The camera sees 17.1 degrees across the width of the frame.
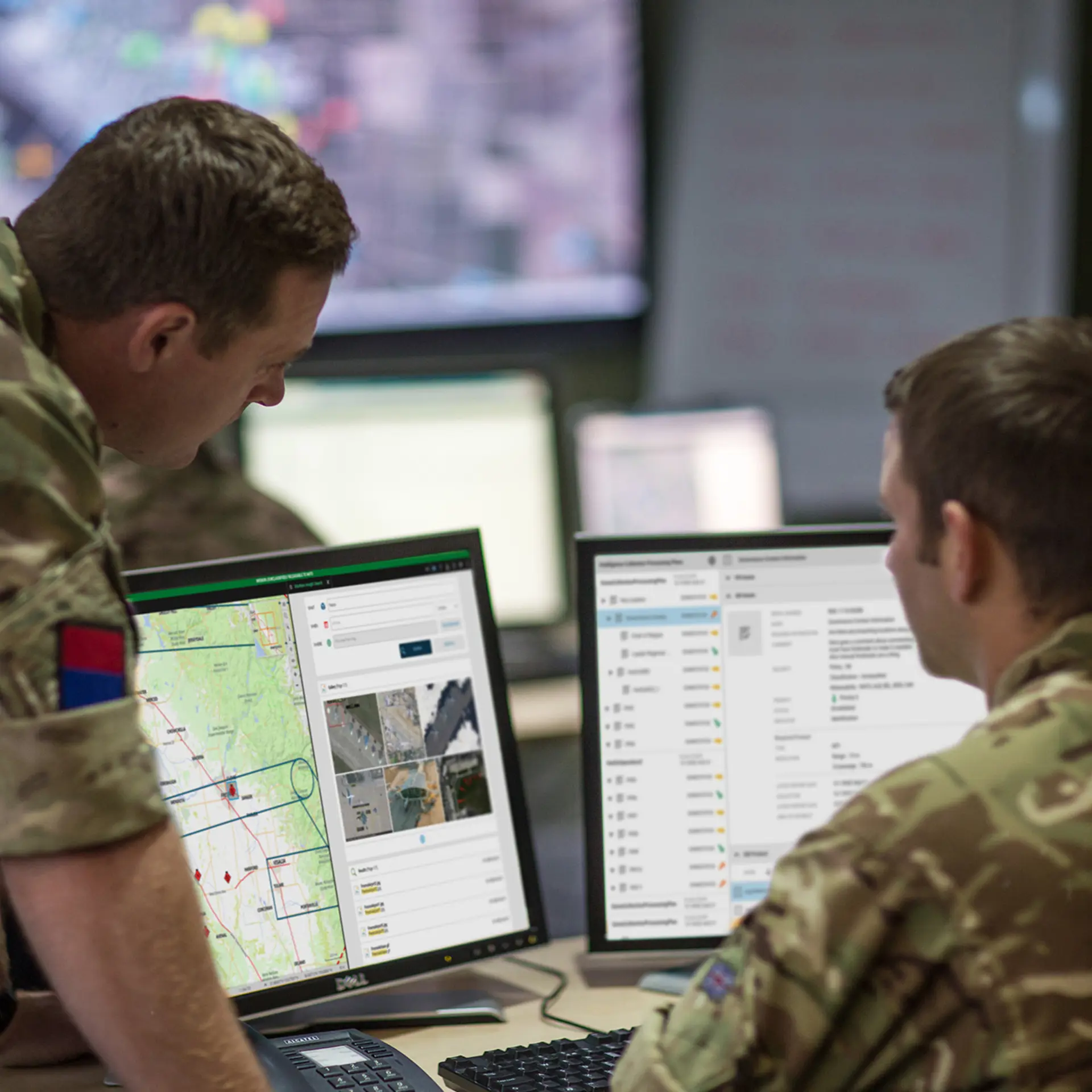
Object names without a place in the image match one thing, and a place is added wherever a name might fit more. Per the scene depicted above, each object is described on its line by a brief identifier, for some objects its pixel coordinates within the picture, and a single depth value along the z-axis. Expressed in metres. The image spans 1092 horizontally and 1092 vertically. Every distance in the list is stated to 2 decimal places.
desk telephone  2.63
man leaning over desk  2.40
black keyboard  2.61
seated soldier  2.36
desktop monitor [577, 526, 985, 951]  2.84
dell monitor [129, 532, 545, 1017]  2.71
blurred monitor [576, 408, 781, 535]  4.03
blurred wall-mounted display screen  4.99
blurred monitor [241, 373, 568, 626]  3.81
